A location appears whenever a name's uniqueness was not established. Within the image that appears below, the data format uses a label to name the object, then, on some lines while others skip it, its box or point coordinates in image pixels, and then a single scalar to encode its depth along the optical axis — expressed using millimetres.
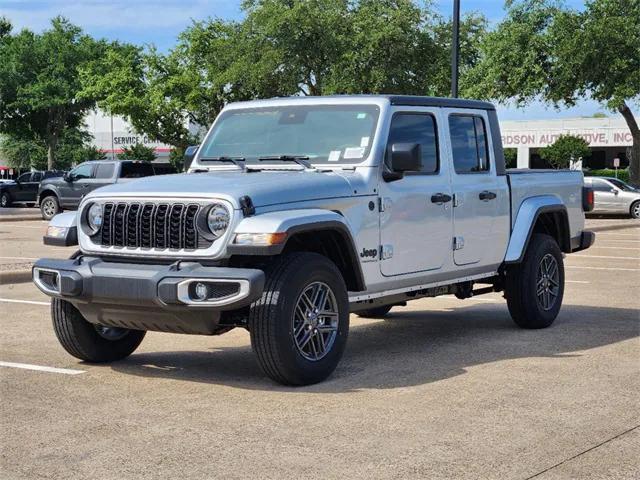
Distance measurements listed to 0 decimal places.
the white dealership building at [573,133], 78562
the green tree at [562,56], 38438
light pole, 22656
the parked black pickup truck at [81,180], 29922
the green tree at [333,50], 42406
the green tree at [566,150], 70375
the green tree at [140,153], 75812
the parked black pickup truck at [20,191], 42562
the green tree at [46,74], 59375
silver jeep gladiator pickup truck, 6848
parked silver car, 34812
